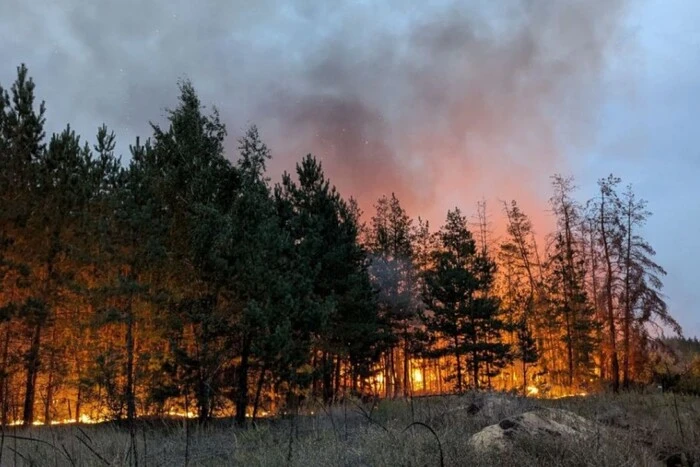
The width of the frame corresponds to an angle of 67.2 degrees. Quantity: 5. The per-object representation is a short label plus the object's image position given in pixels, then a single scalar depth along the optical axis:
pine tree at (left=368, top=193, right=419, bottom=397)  37.75
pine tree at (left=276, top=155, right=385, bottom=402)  26.44
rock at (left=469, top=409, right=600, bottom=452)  7.15
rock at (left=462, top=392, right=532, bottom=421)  11.37
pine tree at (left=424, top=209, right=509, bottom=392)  31.38
